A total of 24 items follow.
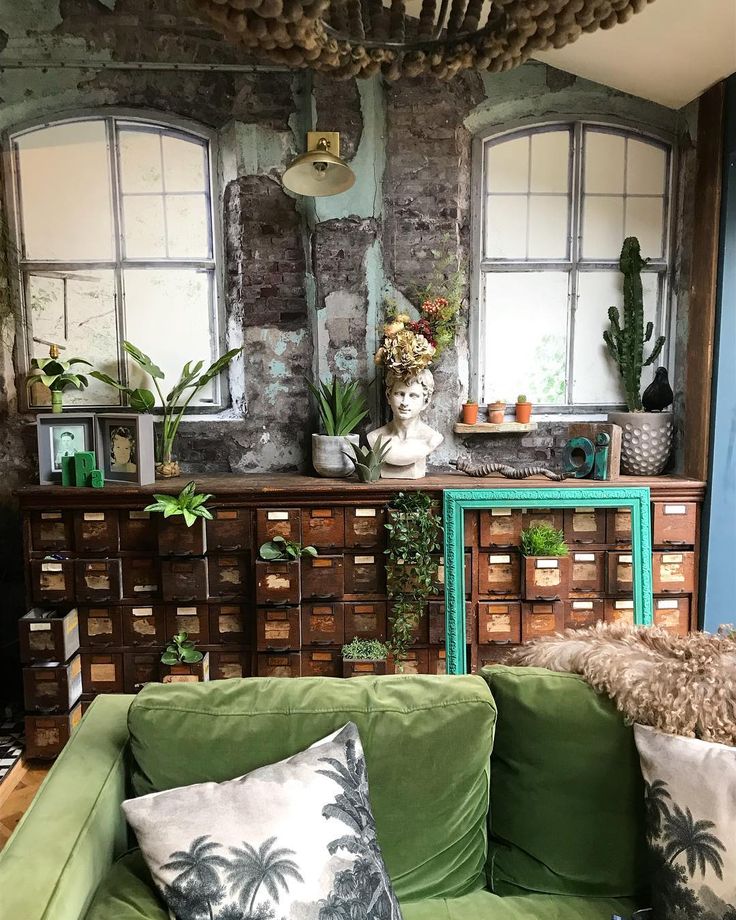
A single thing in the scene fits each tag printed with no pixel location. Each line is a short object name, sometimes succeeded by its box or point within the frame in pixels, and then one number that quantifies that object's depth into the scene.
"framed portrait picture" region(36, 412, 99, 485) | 3.14
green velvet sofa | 1.50
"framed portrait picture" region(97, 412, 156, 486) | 3.09
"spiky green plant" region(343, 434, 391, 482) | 3.12
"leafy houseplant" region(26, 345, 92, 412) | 3.22
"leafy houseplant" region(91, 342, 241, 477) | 3.22
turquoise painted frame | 3.04
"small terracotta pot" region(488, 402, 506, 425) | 3.48
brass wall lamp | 2.85
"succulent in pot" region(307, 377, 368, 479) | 3.22
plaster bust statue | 3.21
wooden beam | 3.08
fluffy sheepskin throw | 1.43
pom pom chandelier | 0.94
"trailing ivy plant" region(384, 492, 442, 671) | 3.02
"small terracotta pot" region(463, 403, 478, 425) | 3.46
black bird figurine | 3.37
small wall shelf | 3.45
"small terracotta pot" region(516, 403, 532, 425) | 3.48
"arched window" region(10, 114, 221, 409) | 3.42
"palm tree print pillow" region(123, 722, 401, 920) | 1.25
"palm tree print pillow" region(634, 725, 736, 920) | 1.33
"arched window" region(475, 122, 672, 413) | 3.52
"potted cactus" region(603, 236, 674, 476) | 3.29
